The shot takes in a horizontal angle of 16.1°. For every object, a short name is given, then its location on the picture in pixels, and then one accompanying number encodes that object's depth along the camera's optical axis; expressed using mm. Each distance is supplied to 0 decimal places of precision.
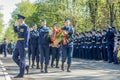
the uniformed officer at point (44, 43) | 16580
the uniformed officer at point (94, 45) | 27047
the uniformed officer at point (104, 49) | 24953
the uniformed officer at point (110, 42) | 22520
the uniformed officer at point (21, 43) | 14273
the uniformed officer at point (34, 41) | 19266
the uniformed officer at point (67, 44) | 16734
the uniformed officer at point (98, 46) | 26016
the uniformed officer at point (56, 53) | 19708
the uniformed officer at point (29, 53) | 20531
